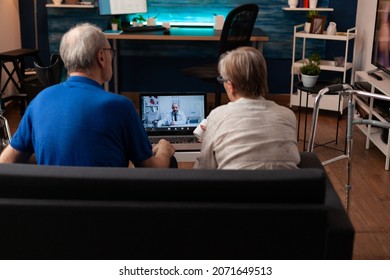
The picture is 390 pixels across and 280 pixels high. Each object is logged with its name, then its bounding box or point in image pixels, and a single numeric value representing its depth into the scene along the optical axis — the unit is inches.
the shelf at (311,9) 225.6
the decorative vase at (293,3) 229.1
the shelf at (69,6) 230.4
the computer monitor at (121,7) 221.3
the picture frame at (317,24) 220.4
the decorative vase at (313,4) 228.2
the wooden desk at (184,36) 211.5
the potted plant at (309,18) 221.8
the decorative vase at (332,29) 219.1
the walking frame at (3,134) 118.5
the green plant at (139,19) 233.6
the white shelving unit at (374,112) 166.7
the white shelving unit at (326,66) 215.6
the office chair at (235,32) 190.2
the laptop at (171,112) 127.1
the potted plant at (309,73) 172.2
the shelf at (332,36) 215.3
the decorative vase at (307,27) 223.5
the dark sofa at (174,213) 73.2
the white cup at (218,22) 230.8
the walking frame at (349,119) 103.4
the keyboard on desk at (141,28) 218.4
